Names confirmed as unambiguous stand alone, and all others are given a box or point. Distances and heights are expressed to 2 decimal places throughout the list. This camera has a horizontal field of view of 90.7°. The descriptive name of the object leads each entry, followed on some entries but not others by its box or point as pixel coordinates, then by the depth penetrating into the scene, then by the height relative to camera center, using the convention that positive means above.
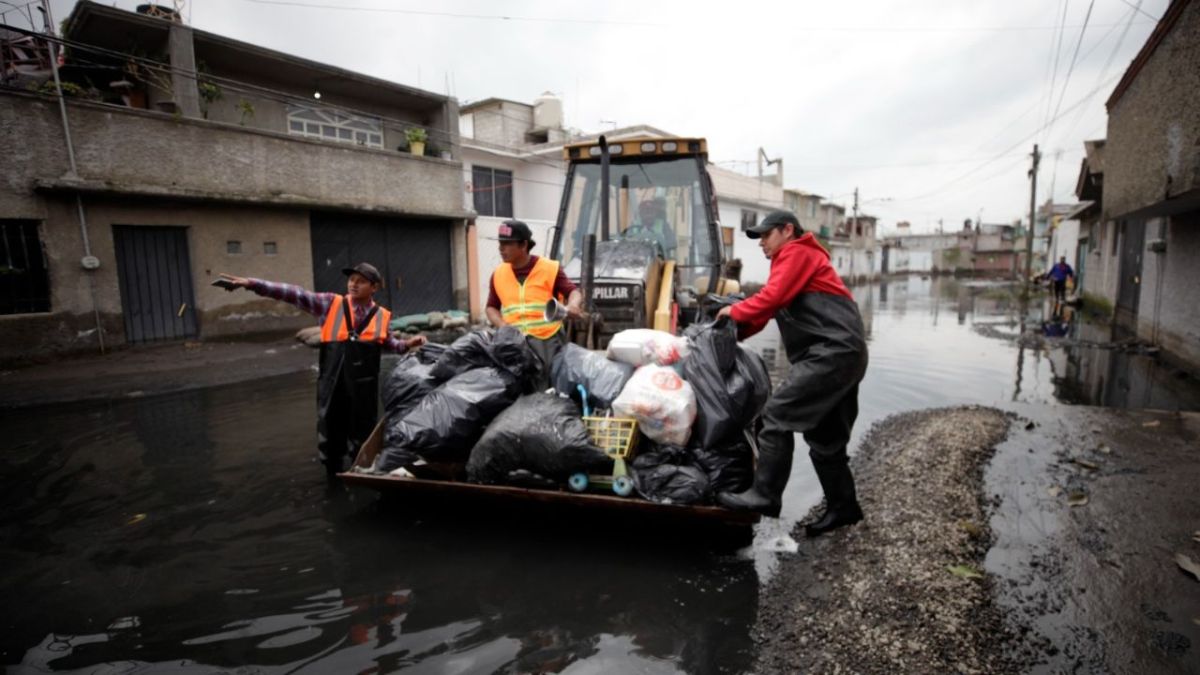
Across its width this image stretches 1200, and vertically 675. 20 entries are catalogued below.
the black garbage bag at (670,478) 2.86 -1.02
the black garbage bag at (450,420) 3.18 -0.79
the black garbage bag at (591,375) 3.31 -0.60
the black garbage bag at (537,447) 2.94 -0.88
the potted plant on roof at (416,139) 13.21 +3.00
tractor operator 6.63 +0.48
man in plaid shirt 3.91 -0.52
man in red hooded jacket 2.91 -0.45
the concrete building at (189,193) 8.30 +1.43
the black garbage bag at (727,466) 2.99 -1.00
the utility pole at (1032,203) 23.52 +2.47
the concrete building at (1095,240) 14.24 +0.57
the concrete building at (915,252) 60.22 +1.38
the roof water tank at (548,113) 21.11 +5.66
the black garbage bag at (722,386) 3.01 -0.61
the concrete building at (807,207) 34.56 +3.63
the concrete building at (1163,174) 6.45 +1.09
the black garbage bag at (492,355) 3.49 -0.49
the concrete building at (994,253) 52.88 +0.94
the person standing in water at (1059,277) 15.39 -0.40
